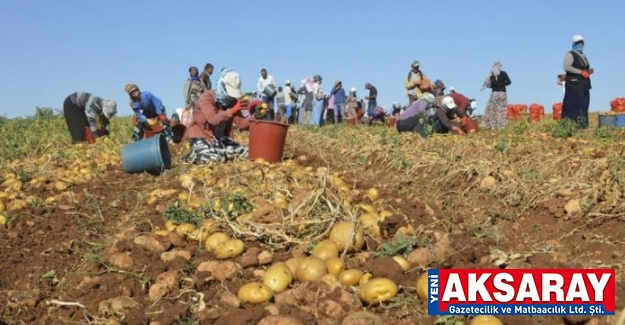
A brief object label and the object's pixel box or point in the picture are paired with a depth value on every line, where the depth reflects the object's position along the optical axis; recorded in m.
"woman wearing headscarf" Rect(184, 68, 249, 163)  7.25
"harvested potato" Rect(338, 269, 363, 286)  2.98
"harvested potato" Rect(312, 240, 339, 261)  3.27
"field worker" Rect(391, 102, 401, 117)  19.84
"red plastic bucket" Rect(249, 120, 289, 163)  7.02
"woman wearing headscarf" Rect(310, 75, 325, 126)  17.99
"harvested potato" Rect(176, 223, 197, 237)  3.92
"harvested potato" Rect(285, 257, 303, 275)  3.18
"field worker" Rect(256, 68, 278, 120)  17.77
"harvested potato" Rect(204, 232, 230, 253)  3.65
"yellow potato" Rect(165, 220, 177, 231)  4.04
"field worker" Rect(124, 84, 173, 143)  9.41
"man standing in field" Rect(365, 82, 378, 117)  18.66
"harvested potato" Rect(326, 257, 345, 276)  3.09
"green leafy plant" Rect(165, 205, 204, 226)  4.11
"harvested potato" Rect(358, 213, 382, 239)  3.65
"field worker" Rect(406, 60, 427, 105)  13.59
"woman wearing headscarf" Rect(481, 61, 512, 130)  12.48
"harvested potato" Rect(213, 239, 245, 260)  3.53
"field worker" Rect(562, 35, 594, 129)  10.71
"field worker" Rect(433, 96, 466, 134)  9.64
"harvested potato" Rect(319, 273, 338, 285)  2.93
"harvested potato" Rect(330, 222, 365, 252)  3.40
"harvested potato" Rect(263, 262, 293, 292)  3.03
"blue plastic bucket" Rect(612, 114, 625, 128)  12.86
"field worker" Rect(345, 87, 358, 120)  18.66
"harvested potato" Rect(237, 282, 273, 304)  2.93
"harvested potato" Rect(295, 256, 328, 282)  3.05
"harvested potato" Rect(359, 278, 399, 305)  2.83
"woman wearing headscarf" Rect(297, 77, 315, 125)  19.08
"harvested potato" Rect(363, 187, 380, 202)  5.10
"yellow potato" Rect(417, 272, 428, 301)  2.81
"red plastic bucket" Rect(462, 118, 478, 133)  9.96
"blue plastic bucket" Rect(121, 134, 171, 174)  7.05
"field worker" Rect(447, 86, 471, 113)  11.66
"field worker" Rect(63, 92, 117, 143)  10.27
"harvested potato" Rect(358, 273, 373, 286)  2.98
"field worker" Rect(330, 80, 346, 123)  17.97
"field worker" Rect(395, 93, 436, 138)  9.58
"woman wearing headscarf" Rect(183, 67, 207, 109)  11.96
